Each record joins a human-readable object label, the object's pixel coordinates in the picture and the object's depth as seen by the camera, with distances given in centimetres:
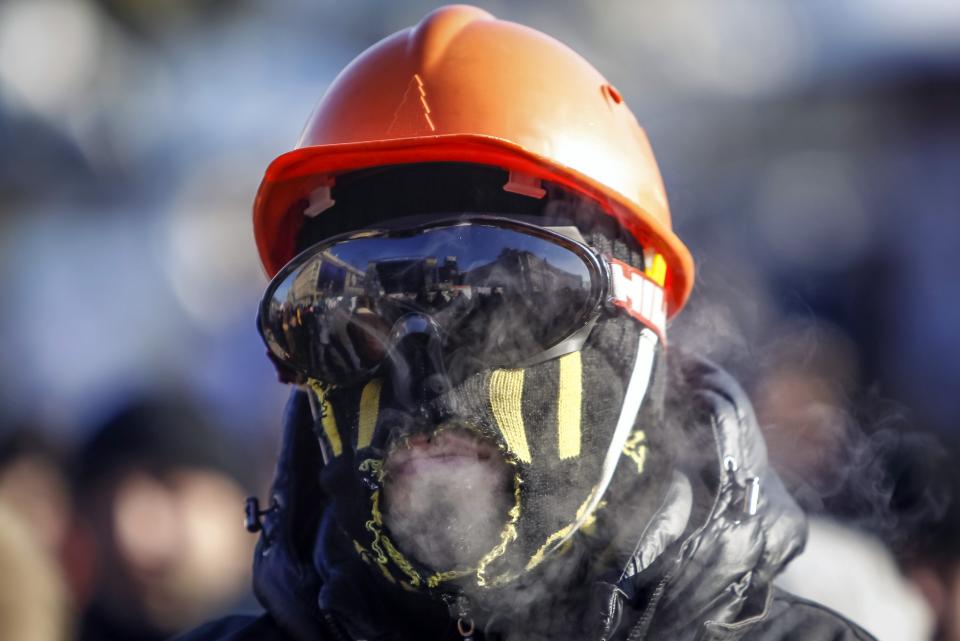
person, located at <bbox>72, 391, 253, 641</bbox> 753
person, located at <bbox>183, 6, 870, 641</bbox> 418
